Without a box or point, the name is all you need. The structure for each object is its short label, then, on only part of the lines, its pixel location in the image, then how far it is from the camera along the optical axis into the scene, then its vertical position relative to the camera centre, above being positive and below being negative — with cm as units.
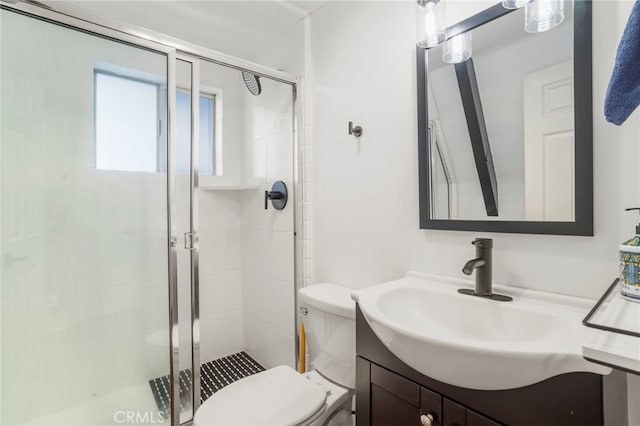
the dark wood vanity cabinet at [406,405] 69 -48
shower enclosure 121 -4
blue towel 53 +23
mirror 84 +26
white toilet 104 -68
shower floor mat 148 -109
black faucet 93 -18
